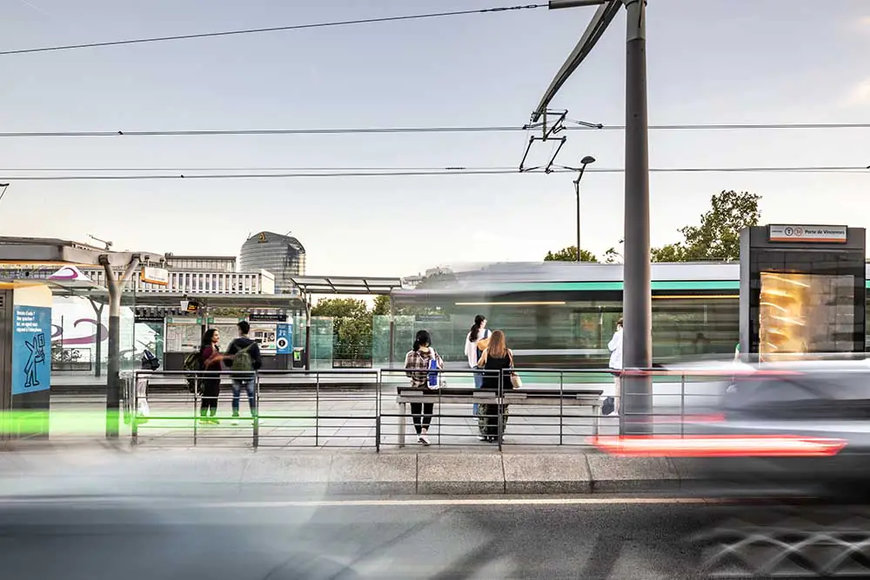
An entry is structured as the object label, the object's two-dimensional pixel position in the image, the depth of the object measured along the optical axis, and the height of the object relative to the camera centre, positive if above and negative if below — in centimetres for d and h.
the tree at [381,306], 6614 +68
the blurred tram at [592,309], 1460 +8
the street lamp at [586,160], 2971 +688
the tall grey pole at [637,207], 887 +142
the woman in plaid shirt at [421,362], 981 -75
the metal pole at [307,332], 2276 -72
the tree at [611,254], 4612 +416
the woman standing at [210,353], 1127 -71
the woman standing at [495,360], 967 -70
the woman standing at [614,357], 1229 -85
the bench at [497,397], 853 -112
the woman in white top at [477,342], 1085 -49
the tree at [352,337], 2600 -99
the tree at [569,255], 4765 +426
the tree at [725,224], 3475 +477
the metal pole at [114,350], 895 -54
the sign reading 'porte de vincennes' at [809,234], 1157 +141
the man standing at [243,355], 1100 -73
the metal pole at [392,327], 2222 -51
